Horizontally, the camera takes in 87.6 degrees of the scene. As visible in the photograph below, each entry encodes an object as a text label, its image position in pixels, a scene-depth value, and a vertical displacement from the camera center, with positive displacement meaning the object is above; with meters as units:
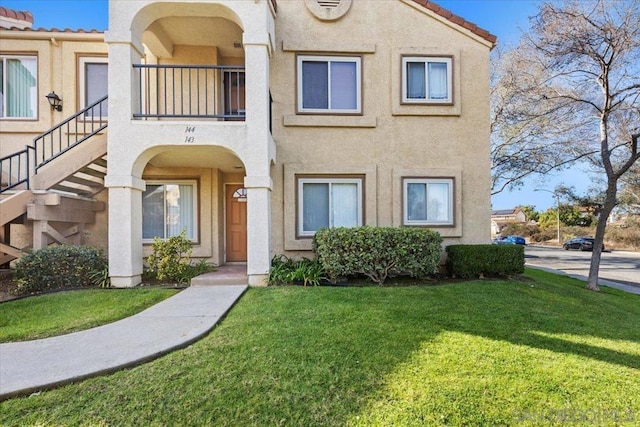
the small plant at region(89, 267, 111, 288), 7.35 -1.36
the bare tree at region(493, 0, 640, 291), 9.49 +4.32
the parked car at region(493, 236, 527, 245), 39.59 -3.01
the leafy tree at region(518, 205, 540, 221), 58.03 +0.31
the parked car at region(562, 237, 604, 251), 36.88 -3.29
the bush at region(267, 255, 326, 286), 7.57 -1.33
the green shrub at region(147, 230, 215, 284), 7.82 -1.03
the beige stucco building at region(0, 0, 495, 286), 9.05 +2.78
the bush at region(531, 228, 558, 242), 47.91 -2.98
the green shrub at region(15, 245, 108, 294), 6.96 -1.11
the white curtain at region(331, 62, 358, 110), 9.27 +3.63
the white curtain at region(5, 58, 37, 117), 9.88 +3.88
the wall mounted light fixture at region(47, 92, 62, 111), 9.38 +3.34
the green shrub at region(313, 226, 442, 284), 7.61 -0.84
